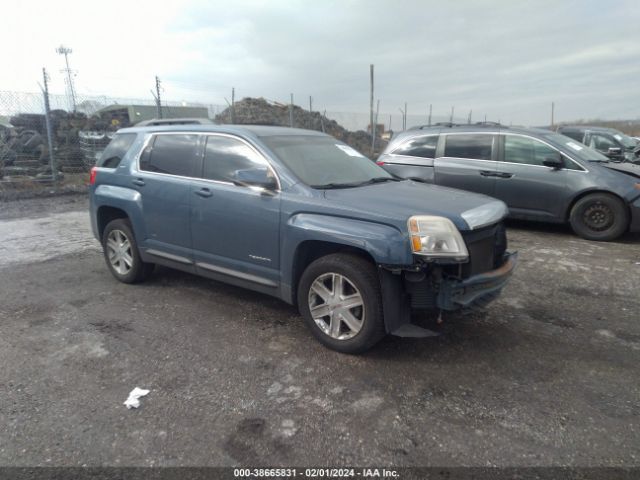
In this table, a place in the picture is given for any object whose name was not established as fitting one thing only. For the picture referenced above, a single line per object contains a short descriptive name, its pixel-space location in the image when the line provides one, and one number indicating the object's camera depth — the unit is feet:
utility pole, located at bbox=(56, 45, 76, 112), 48.28
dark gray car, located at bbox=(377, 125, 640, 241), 22.36
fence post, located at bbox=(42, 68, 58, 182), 37.78
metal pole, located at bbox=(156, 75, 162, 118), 43.37
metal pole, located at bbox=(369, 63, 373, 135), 56.78
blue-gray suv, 10.61
